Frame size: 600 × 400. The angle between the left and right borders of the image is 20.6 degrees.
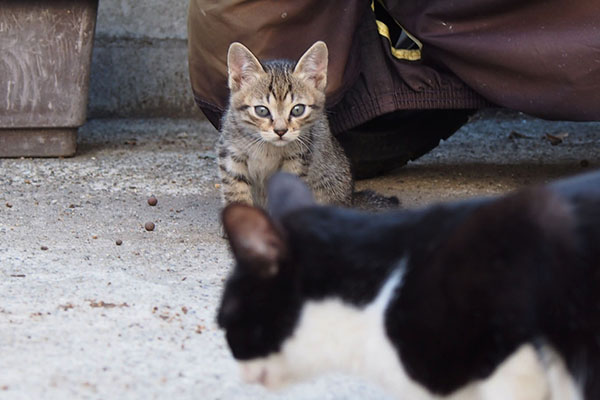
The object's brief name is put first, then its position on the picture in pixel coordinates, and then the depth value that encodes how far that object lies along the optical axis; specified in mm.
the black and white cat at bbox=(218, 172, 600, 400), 2499
